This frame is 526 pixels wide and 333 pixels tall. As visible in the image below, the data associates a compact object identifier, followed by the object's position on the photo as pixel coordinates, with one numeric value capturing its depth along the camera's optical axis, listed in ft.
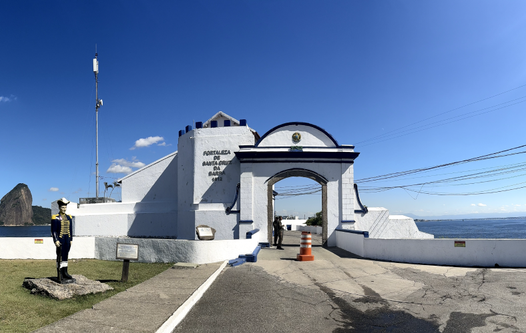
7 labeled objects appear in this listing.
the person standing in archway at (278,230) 61.96
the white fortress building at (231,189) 68.28
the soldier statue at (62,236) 27.99
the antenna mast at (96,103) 114.59
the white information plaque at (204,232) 49.19
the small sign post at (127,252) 33.35
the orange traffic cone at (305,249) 46.73
